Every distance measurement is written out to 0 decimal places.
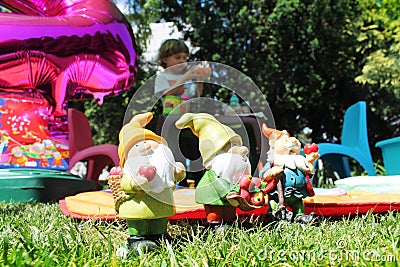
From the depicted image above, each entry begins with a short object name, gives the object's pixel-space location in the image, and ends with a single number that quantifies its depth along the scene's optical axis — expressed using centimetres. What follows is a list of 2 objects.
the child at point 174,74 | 268
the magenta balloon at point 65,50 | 198
